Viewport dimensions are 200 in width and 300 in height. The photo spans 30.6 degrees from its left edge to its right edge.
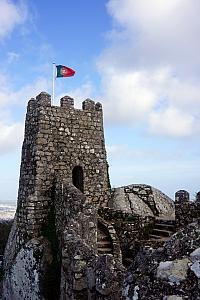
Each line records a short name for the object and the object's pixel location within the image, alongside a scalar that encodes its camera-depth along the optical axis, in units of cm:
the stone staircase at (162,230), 1241
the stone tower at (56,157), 1400
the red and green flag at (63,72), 1589
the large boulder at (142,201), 1577
